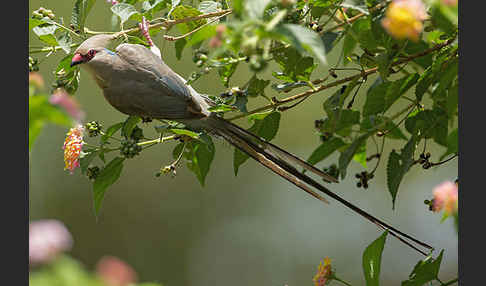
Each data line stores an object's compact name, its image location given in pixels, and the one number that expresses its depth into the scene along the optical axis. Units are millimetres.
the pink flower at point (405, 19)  5039
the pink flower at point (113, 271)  3276
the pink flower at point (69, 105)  4108
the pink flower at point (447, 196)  4631
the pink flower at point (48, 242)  3332
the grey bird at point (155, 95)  5216
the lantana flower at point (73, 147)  5211
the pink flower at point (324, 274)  5169
